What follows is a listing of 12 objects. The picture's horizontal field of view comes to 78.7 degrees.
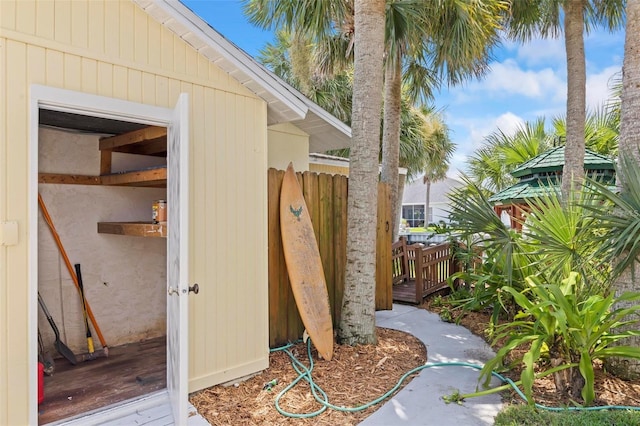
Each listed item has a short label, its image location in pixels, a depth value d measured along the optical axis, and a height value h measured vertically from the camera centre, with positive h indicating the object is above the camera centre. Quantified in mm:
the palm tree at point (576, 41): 6051 +2763
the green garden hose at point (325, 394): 2904 -1551
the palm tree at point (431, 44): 5961 +2828
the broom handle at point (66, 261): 4031 -525
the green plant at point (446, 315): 5514 -1481
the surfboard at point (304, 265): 4152 -595
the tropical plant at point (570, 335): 2887 -988
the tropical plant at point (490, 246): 4281 -350
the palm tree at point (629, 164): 2969 +389
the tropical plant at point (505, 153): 10773 +1708
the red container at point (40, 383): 3039 -1343
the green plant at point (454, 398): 3167 -1528
